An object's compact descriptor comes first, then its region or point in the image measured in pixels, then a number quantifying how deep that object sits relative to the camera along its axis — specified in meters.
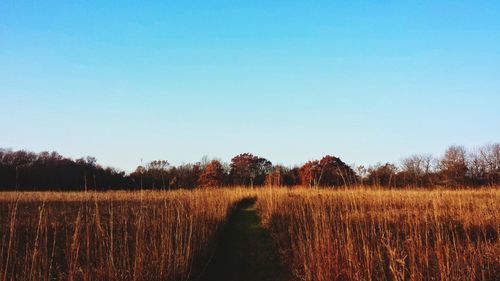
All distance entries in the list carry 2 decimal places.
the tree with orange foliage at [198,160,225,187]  35.51
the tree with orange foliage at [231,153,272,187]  44.09
